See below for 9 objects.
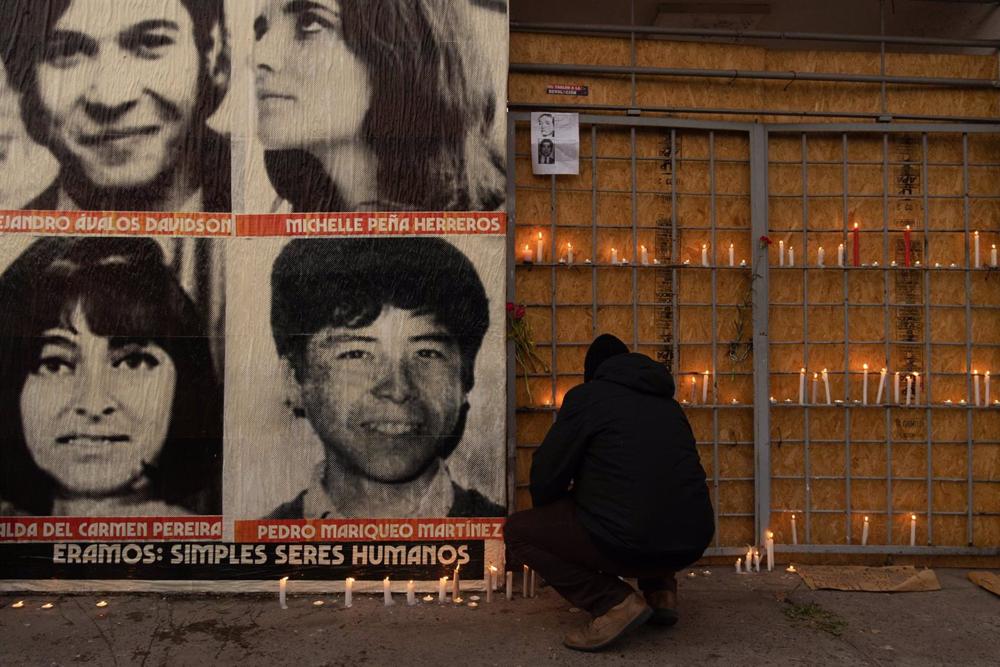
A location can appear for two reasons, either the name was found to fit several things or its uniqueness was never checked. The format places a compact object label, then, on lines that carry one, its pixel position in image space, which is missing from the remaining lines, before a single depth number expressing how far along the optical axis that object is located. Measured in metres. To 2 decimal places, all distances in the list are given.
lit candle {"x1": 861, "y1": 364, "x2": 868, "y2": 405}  4.90
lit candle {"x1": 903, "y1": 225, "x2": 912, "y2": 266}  4.97
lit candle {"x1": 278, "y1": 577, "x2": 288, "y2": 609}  4.15
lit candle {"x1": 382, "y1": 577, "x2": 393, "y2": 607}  4.22
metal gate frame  4.84
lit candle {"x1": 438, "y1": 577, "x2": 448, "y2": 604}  4.25
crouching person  3.42
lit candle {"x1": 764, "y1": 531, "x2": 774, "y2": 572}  4.71
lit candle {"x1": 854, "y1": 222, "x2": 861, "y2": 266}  4.96
